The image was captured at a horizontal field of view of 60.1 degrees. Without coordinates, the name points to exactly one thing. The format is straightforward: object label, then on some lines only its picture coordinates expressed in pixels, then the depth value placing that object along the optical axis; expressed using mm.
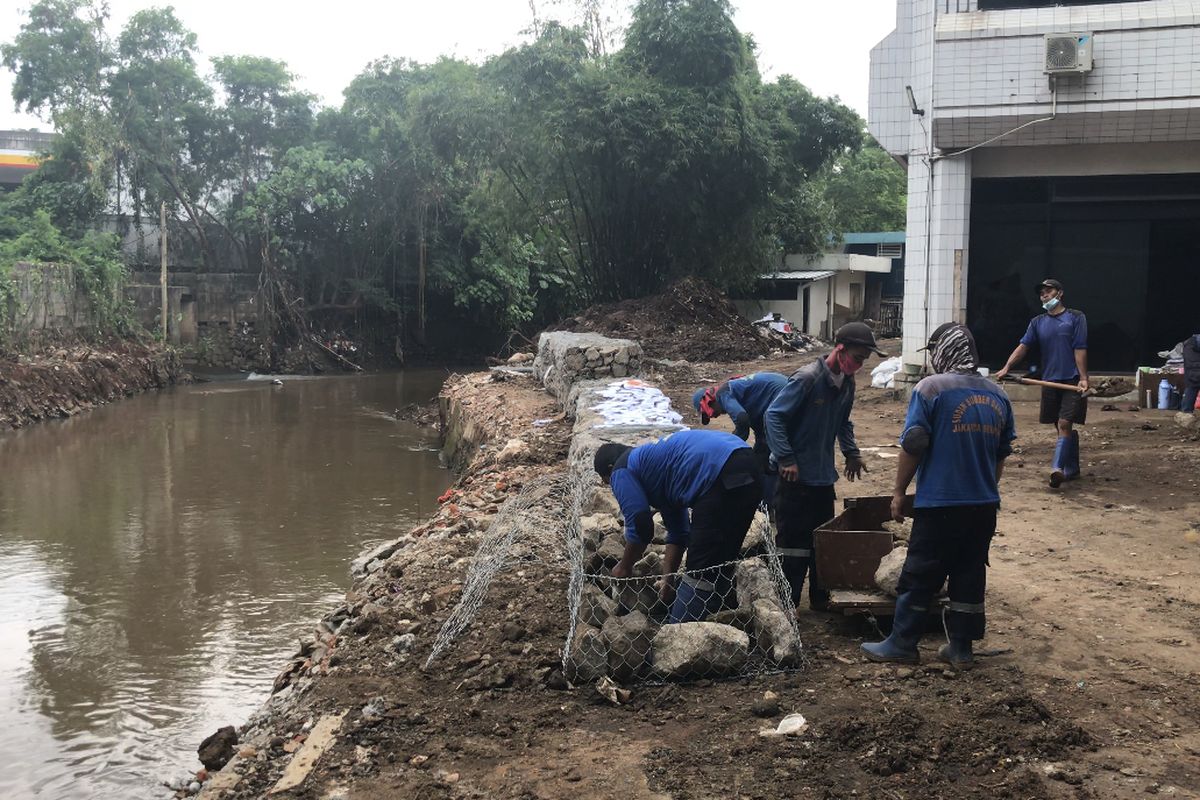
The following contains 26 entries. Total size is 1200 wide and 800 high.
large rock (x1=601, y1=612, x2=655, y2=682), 4539
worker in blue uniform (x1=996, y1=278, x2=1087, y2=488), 7695
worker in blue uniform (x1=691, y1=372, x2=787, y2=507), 5727
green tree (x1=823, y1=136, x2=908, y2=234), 40562
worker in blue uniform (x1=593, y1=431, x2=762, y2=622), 4883
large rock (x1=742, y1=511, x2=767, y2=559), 5578
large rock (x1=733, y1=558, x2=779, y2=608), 4840
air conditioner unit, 10781
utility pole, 25969
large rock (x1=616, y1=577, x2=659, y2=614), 5141
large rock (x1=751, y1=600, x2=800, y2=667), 4527
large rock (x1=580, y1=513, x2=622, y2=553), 5867
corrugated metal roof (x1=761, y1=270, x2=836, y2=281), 29203
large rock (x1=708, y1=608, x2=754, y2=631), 4789
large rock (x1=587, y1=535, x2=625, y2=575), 5555
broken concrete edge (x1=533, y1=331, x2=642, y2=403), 13875
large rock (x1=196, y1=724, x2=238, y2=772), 5281
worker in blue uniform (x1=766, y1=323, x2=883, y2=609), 5152
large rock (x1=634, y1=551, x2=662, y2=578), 5461
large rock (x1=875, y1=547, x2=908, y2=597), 4934
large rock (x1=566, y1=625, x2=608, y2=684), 4535
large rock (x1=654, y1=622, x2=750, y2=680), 4520
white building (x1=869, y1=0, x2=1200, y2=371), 10922
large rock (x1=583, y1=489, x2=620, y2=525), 6508
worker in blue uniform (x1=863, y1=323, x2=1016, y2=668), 4395
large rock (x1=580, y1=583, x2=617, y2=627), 4863
